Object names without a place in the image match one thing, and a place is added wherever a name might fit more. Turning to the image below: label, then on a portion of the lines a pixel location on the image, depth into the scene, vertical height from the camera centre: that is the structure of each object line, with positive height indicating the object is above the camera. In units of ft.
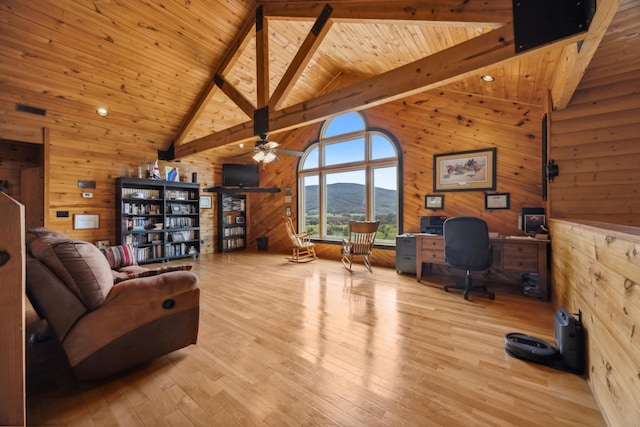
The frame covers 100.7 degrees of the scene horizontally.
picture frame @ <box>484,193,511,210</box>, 13.76 +0.60
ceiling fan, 14.25 +3.45
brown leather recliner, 5.41 -2.06
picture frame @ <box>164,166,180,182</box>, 20.44 +3.07
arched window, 18.07 +2.45
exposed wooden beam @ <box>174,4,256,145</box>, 15.25 +8.22
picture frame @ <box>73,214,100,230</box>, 16.71 -0.53
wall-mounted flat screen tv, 23.53 +3.40
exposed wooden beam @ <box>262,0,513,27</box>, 7.71 +6.94
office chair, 11.05 -1.45
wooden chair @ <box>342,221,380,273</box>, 15.37 -1.65
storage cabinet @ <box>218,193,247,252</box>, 23.80 -0.83
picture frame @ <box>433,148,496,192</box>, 14.16 +2.33
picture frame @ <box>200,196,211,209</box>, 23.07 +0.95
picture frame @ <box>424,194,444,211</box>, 15.57 +0.67
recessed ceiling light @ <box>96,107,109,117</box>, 15.73 +6.09
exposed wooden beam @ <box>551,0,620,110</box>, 5.68 +4.23
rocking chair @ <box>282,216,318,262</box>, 19.02 -2.44
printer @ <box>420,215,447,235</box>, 14.57 -0.66
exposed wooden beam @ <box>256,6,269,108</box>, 14.14 +8.45
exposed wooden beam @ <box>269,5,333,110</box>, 11.88 +7.56
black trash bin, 24.25 -2.78
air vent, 13.84 +5.54
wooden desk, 11.15 -1.94
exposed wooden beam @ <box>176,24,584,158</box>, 7.66 +4.82
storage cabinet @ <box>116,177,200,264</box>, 18.17 -0.37
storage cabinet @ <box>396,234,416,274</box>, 15.02 -2.37
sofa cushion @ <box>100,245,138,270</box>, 10.94 -1.81
